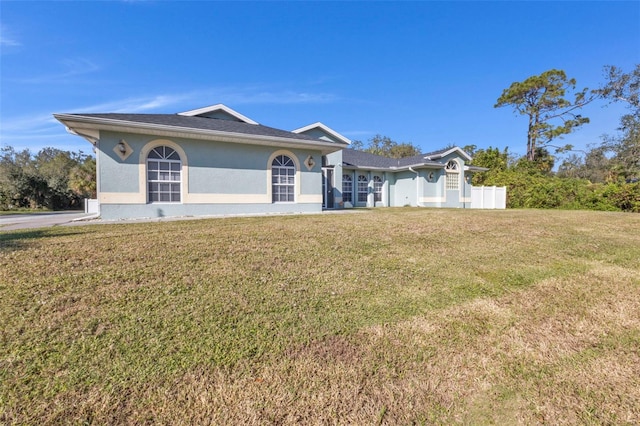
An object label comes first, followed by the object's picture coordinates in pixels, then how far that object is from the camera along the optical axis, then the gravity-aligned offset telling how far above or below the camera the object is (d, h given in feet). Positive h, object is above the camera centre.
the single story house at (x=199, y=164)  30.86 +5.40
